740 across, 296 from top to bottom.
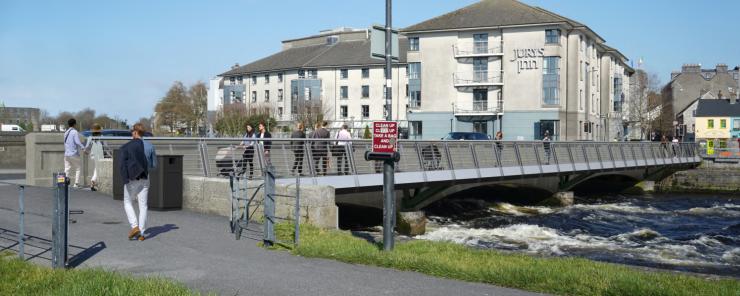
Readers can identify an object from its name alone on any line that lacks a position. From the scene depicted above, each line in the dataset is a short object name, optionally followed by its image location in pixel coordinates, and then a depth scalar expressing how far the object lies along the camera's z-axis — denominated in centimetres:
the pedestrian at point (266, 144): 1832
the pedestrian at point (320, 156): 1928
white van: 7088
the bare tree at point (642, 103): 9539
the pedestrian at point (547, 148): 3135
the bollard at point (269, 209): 1146
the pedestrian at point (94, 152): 1975
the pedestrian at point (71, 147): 1909
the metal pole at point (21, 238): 1015
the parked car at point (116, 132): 3815
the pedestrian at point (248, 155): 1845
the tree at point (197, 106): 11867
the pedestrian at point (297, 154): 1892
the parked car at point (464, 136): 4266
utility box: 1586
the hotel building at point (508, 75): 6988
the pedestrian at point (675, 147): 5173
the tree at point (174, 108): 12194
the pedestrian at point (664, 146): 4959
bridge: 1867
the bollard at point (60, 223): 923
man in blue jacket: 1190
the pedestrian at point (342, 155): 1961
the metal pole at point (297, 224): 1124
